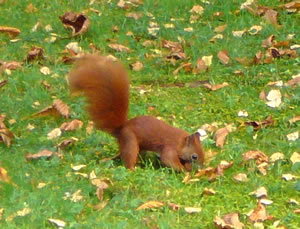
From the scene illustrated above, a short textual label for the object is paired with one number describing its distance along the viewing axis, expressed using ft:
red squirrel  38.88
